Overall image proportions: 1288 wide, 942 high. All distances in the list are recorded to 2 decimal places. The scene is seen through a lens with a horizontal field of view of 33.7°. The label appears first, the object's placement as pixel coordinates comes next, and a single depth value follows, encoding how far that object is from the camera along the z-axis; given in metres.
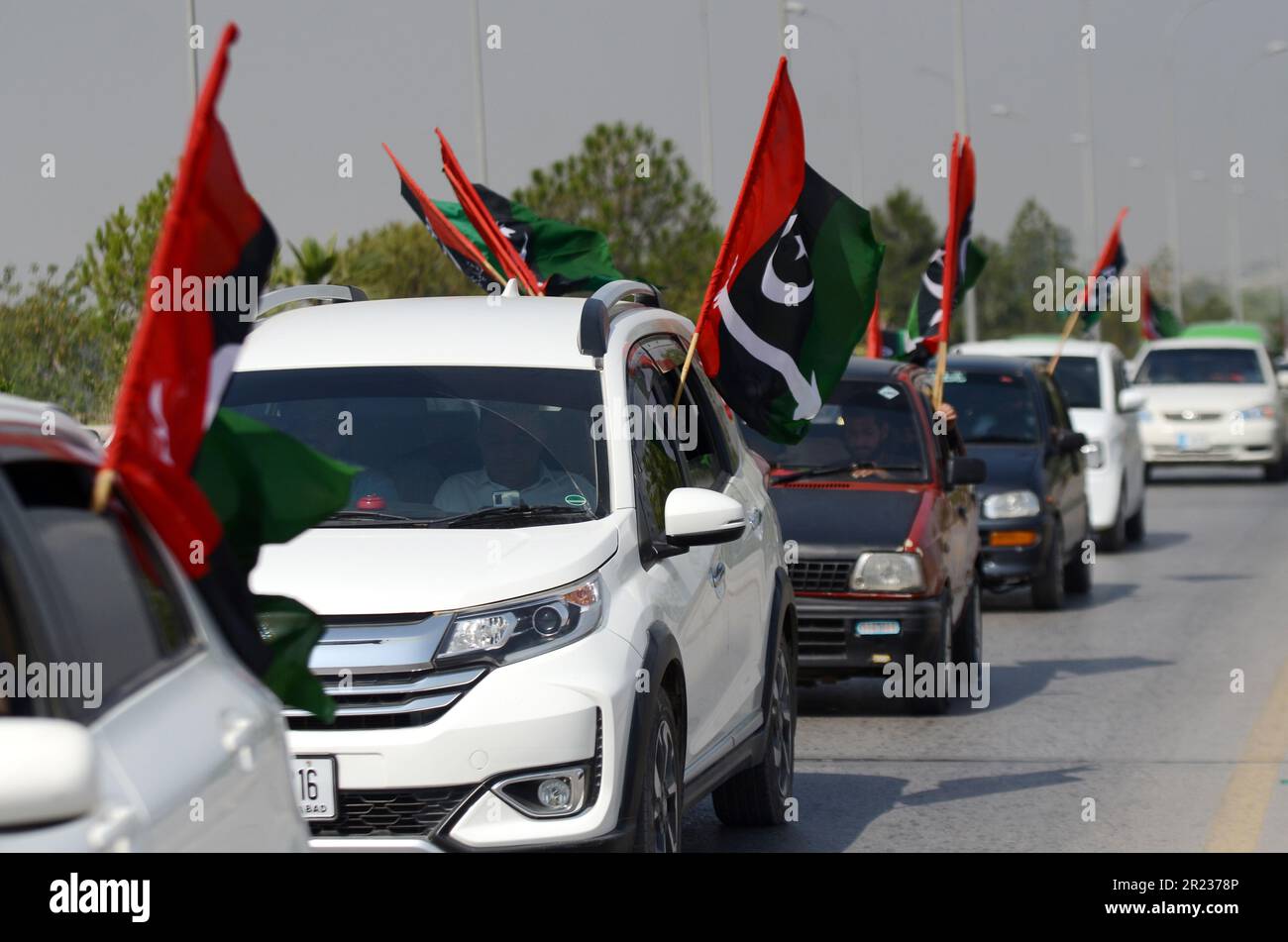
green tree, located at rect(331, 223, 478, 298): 29.97
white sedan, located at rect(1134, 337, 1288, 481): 29.33
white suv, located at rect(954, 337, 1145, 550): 19.83
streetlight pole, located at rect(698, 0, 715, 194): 33.69
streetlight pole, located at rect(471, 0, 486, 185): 21.72
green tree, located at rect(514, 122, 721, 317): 32.22
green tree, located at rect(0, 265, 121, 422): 13.70
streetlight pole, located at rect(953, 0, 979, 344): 33.47
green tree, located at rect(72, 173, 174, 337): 15.98
